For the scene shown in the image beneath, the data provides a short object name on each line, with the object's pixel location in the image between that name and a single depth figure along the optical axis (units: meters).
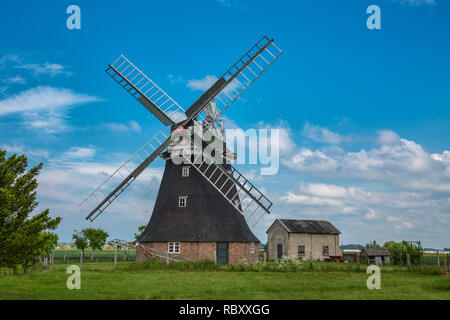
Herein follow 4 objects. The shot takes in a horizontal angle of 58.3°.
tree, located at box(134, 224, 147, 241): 44.94
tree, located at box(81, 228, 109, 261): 46.06
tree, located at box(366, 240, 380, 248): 48.02
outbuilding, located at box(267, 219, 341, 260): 43.00
